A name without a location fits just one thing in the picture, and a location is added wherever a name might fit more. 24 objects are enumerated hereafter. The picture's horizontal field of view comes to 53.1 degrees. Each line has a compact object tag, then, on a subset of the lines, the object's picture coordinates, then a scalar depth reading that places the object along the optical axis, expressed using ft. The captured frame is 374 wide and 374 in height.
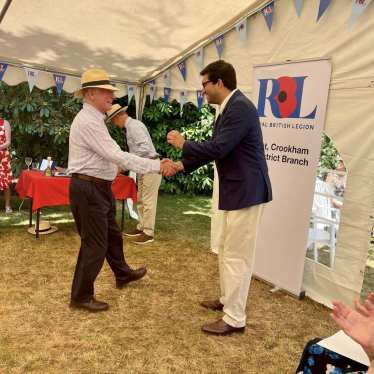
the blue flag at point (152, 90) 17.55
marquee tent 8.98
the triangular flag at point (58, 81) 15.94
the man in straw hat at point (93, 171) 8.44
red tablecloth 13.96
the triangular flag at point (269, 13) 10.36
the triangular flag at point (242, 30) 11.26
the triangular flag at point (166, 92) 16.48
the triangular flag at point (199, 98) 14.75
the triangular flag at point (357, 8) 8.21
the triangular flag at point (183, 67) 14.80
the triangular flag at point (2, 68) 14.34
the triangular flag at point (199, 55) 13.38
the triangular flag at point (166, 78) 16.06
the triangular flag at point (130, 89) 18.15
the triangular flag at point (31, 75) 14.98
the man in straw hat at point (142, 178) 14.26
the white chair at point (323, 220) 10.50
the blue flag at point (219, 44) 12.45
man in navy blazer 7.68
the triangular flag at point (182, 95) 15.43
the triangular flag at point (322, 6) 8.89
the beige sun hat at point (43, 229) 15.30
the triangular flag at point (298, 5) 9.55
